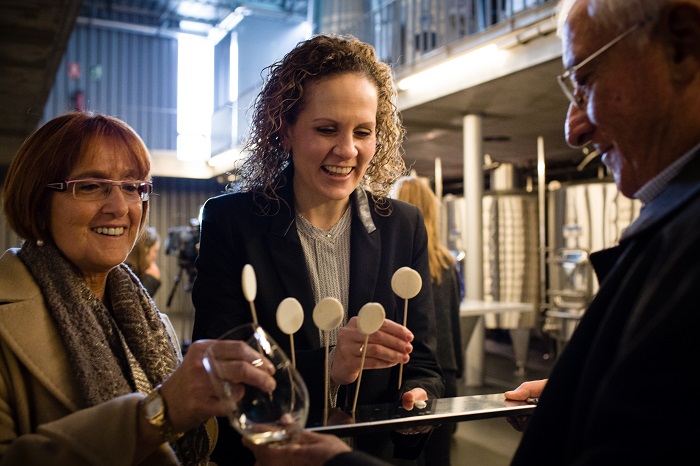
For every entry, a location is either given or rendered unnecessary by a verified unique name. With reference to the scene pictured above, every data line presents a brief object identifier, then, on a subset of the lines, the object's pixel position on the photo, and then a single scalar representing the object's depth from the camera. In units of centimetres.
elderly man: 62
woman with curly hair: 138
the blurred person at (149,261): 392
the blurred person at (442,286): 321
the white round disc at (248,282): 92
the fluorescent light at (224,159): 1182
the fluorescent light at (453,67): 564
